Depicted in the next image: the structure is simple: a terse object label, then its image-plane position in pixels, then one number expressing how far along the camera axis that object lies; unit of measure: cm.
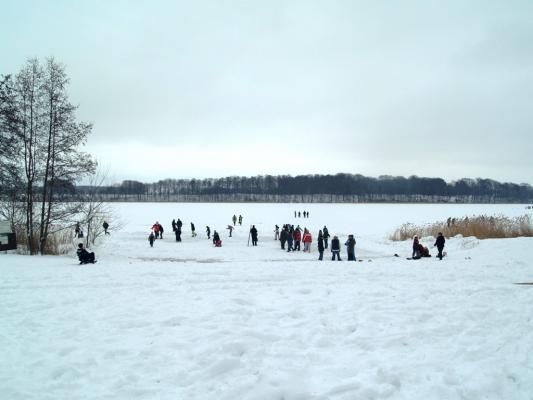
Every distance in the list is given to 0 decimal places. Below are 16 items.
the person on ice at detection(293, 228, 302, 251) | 2222
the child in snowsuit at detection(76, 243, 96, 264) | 1307
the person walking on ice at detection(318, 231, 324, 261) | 1830
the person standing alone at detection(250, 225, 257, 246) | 2408
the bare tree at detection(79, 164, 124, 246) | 1838
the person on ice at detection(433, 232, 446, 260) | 1567
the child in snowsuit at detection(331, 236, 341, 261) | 1753
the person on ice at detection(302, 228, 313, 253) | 2212
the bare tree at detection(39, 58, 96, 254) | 1680
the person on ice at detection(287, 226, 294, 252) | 2183
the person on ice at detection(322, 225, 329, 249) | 2258
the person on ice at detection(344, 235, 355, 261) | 1711
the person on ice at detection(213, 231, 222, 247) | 2340
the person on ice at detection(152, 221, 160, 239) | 2658
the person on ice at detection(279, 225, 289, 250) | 2270
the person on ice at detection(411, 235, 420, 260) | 1661
